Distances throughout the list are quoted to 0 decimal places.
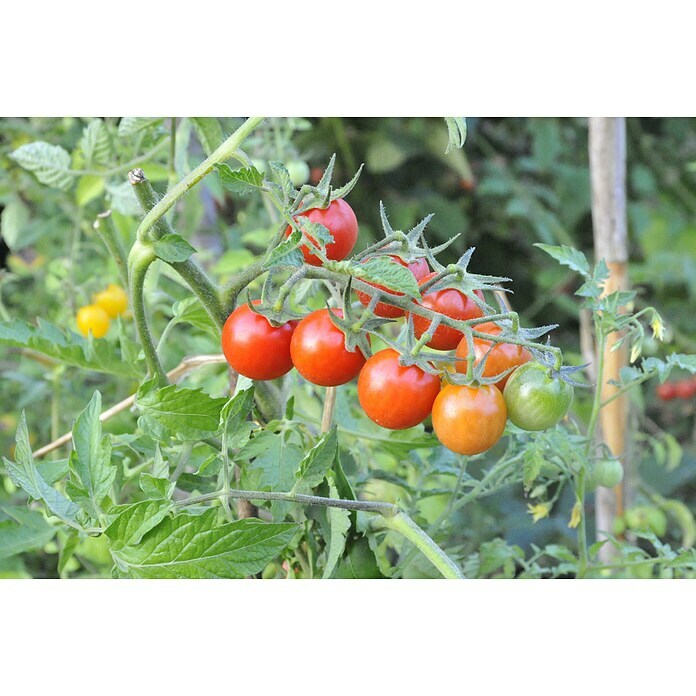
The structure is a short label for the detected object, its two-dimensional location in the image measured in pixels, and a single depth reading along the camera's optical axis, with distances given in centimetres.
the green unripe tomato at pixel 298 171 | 105
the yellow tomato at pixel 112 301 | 97
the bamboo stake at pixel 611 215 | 95
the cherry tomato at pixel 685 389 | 180
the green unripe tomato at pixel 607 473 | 64
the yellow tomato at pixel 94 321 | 91
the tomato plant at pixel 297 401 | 42
